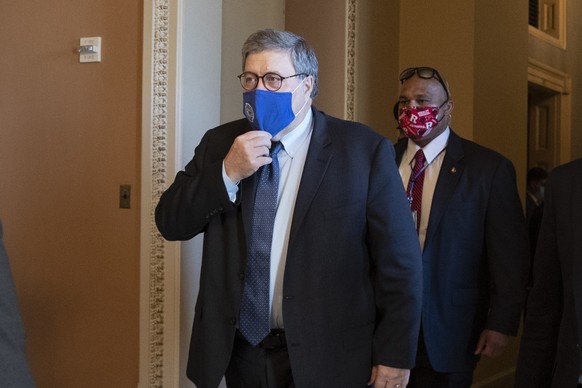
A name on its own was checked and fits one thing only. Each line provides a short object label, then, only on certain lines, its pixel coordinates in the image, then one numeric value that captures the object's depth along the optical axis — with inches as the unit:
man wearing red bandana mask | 93.0
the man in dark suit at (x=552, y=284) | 65.3
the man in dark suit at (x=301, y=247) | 68.7
